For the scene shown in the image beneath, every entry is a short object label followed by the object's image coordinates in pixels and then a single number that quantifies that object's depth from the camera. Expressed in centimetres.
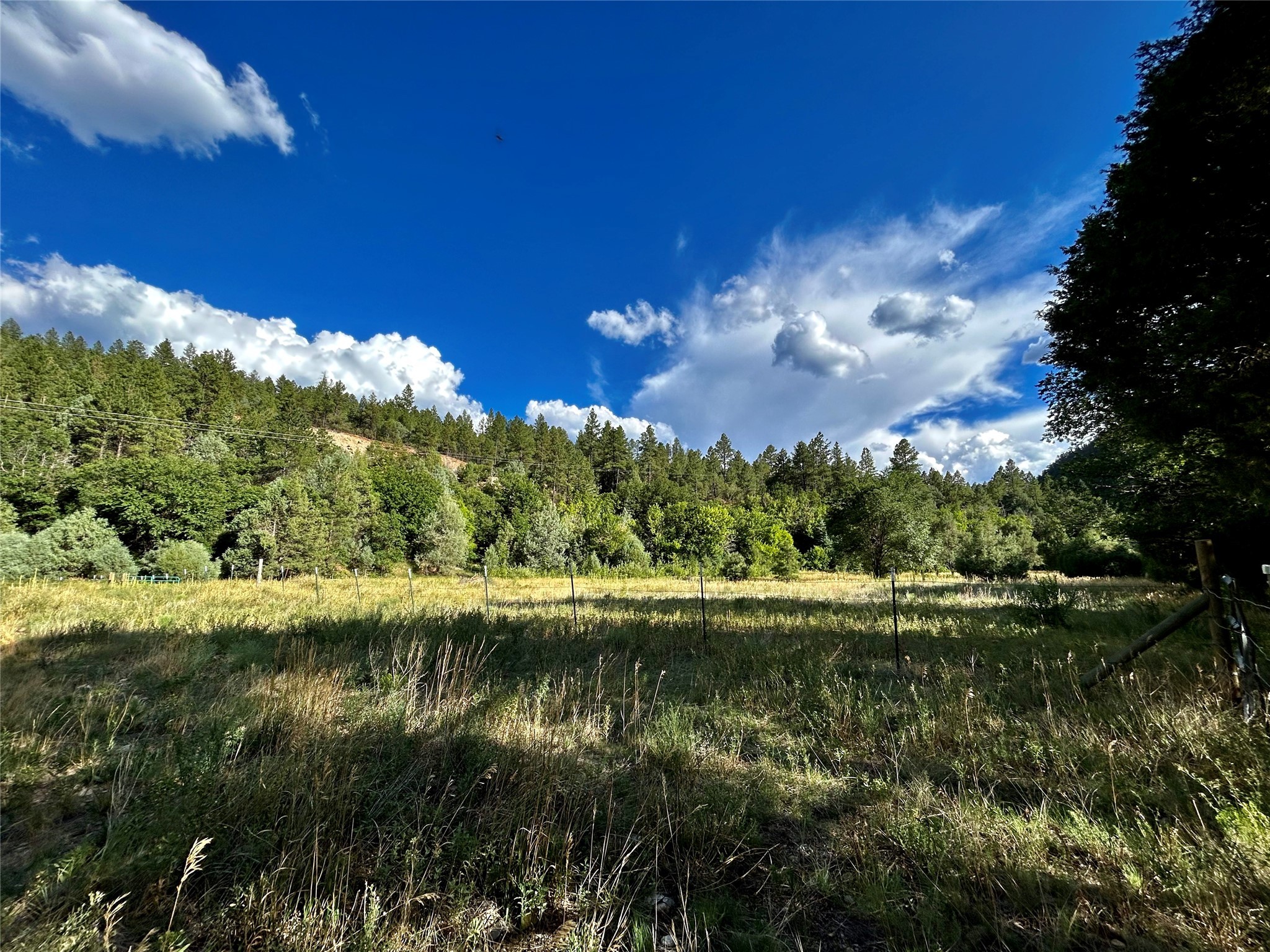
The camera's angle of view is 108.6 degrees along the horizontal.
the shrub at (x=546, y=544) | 5000
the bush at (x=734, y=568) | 4928
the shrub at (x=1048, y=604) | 1002
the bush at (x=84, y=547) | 2686
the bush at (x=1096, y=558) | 2991
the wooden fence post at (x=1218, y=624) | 413
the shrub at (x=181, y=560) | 2897
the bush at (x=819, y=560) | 6006
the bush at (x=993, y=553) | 4022
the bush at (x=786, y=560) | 4841
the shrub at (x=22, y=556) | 2211
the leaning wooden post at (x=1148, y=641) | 429
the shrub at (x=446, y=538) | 4666
